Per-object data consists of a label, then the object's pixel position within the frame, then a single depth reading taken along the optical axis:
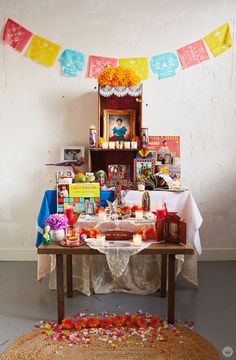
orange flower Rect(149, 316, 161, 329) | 2.50
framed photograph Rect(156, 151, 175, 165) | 3.63
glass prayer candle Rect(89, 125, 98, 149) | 3.43
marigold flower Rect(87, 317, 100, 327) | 2.50
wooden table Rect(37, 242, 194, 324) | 2.40
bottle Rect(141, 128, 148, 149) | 3.46
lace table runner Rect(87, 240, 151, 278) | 2.41
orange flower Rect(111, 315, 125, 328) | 2.51
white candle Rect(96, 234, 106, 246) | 2.47
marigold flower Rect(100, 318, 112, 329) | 2.50
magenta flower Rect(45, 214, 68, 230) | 2.56
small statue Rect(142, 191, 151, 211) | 3.04
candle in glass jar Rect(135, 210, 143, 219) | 2.88
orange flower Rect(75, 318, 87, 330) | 2.47
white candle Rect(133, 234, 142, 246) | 2.45
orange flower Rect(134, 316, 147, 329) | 2.50
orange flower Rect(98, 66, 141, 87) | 3.35
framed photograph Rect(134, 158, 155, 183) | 3.38
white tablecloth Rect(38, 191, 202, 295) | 3.08
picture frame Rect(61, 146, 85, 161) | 3.74
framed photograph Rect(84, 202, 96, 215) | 3.04
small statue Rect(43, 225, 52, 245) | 2.48
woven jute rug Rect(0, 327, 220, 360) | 2.18
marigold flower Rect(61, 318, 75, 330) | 2.47
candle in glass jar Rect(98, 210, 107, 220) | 2.86
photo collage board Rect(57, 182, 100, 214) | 3.06
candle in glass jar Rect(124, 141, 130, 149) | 3.45
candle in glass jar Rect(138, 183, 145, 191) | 3.18
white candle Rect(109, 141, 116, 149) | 3.44
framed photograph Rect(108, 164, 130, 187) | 3.49
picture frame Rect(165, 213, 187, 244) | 2.48
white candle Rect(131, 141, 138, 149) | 3.45
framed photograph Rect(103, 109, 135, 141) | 3.58
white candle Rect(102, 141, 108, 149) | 3.45
